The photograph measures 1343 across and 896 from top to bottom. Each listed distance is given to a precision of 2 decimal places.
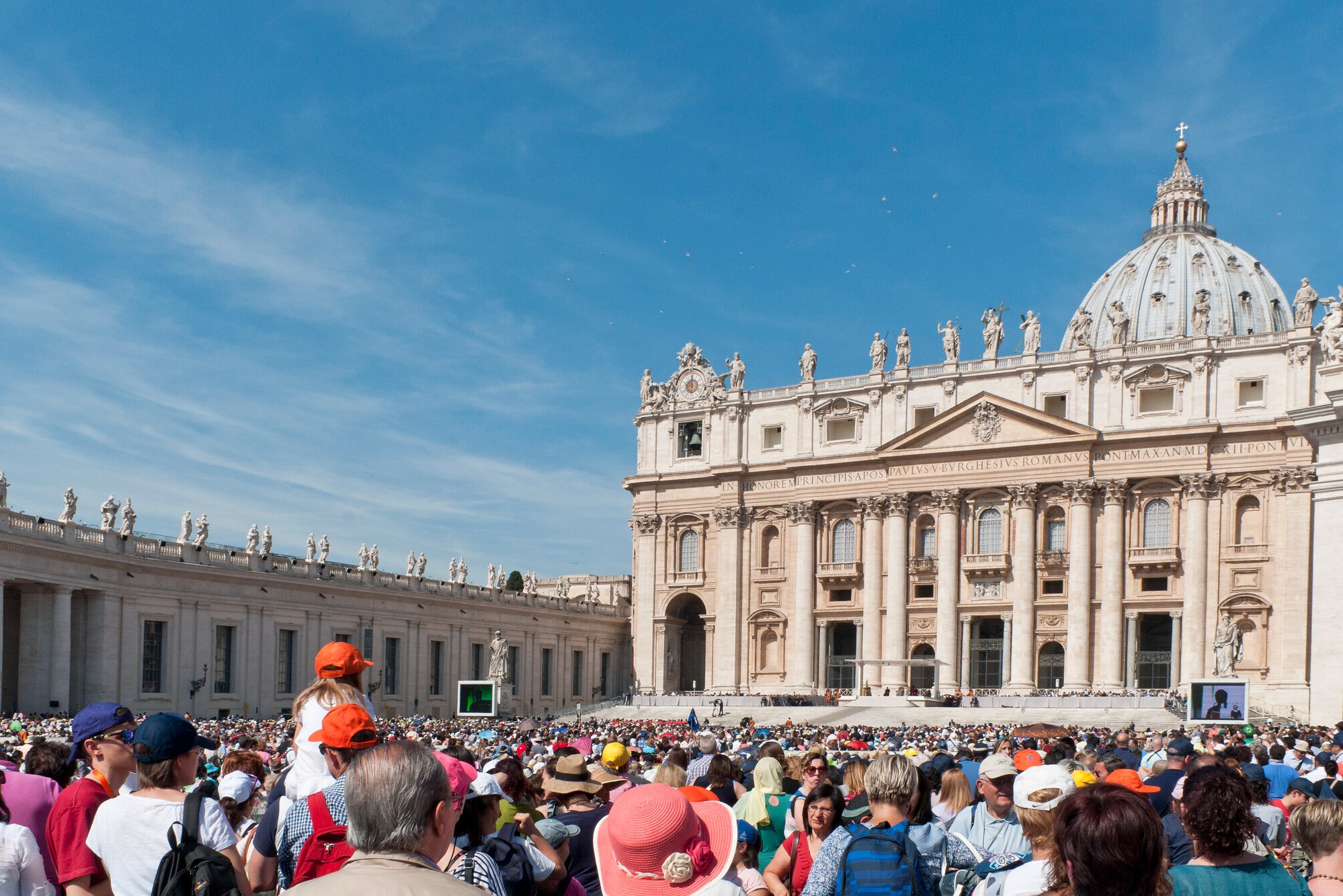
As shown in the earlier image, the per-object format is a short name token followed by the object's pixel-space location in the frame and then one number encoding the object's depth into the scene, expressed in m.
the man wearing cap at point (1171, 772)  10.08
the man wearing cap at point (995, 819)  8.31
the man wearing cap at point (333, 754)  5.71
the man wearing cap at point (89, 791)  6.02
